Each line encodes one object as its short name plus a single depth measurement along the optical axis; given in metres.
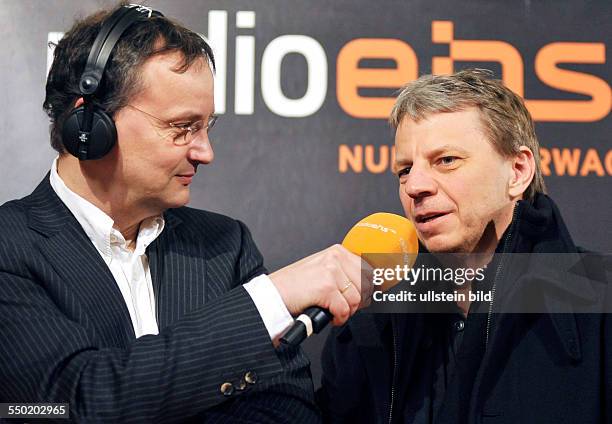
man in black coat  1.67
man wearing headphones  1.37
